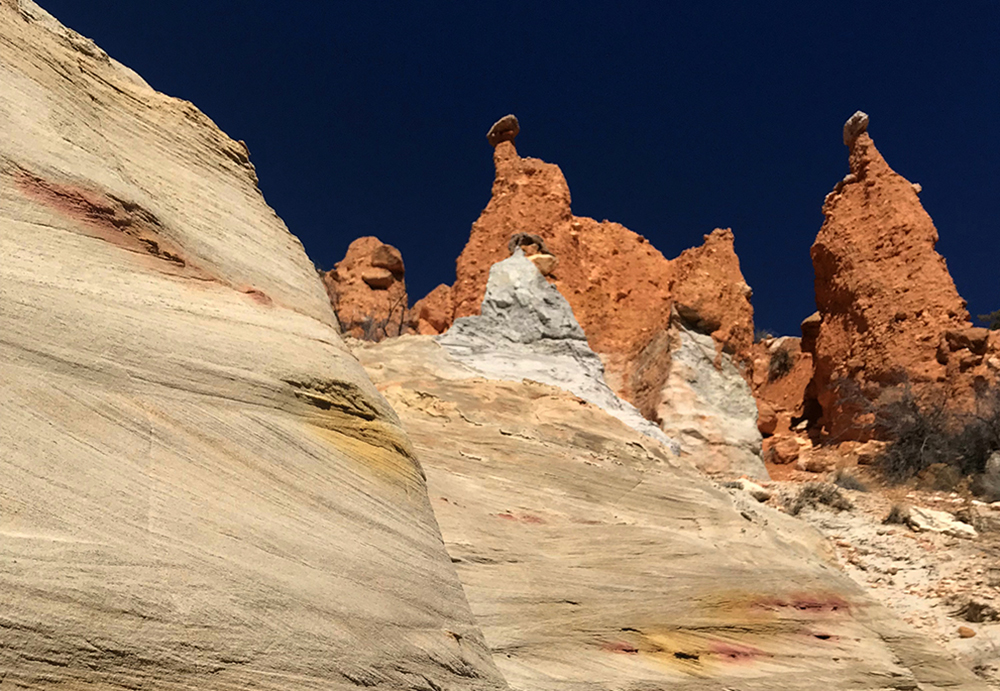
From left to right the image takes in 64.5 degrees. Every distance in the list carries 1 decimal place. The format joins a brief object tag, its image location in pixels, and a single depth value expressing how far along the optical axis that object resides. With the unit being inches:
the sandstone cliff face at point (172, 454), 78.7
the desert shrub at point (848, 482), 402.0
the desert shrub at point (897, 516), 279.0
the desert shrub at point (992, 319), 1077.5
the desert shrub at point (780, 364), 819.4
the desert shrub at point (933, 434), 439.2
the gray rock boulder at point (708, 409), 441.4
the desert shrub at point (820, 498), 300.2
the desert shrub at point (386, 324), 775.0
